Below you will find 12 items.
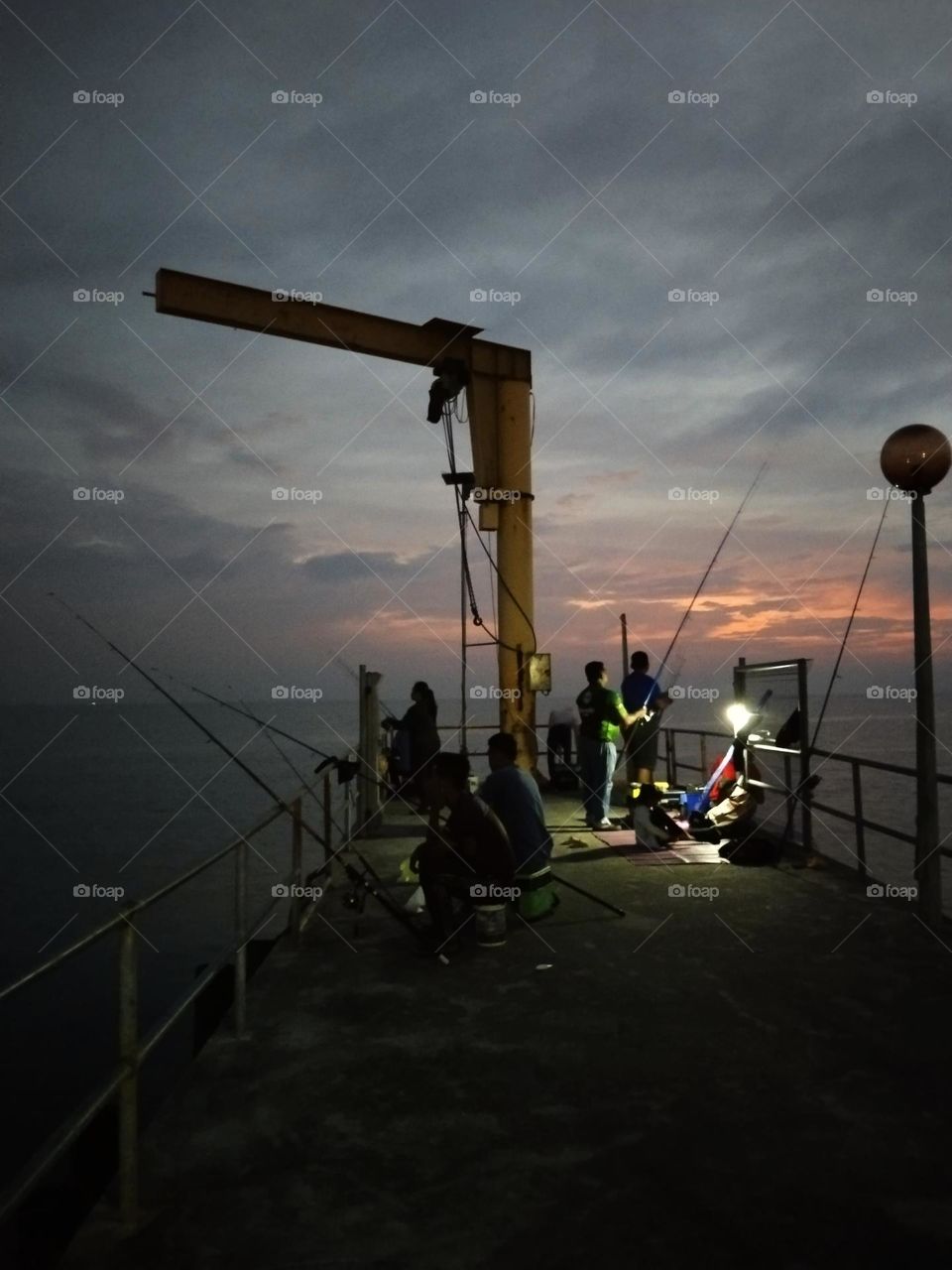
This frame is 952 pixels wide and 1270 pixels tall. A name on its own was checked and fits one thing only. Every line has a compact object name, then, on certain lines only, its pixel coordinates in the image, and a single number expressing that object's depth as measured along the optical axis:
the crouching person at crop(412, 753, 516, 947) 6.04
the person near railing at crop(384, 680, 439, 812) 12.62
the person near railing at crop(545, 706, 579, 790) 15.65
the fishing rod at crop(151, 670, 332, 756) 6.95
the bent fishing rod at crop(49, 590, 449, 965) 5.82
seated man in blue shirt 6.47
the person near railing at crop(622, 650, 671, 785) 11.02
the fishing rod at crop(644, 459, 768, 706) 10.11
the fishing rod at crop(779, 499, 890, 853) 8.40
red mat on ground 8.95
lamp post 6.25
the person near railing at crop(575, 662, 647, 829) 10.59
